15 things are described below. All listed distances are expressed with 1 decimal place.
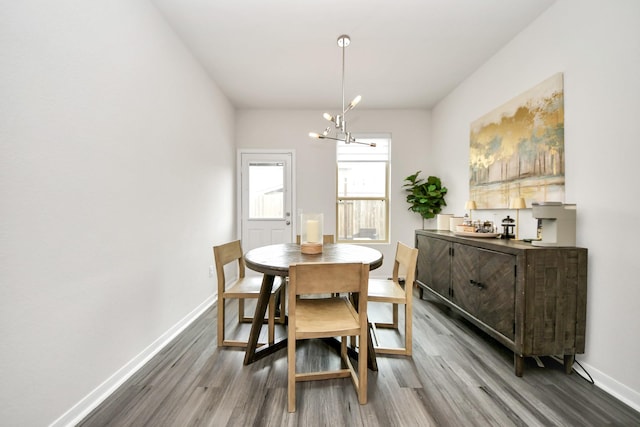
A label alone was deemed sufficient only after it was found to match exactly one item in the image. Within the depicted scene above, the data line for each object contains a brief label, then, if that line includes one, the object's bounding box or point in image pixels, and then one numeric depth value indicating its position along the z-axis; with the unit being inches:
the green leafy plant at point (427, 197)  152.9
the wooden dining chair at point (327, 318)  58.2
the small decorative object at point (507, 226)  97.1
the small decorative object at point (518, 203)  90.5
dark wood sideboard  70.7
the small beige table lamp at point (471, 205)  116.6
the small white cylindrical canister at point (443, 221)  127.0
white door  171.3
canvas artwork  81.8
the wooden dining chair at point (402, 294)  80.1
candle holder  84.7
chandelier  93.9
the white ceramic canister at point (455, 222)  117.7
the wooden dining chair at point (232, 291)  84.3
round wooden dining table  68.7
